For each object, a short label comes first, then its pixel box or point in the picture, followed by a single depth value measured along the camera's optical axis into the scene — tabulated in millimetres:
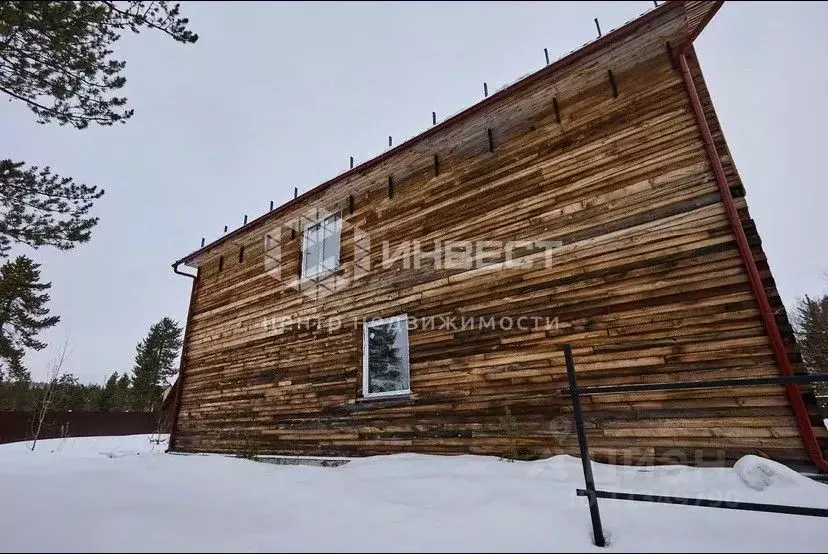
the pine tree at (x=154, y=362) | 37344
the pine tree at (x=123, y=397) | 37562
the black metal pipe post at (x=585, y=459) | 2648
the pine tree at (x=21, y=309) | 24734
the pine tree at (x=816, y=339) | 19094
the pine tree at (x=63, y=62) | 5930
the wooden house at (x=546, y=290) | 4566
